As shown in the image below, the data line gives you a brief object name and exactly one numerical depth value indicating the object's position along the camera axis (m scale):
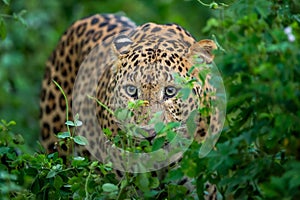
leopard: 12.61
